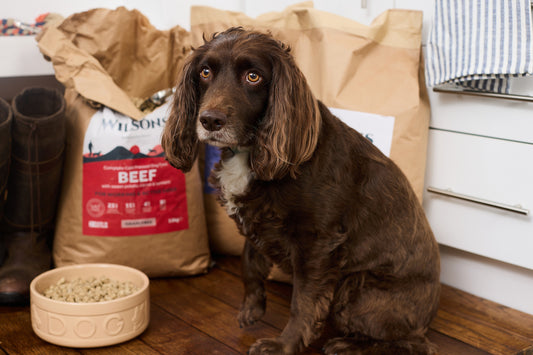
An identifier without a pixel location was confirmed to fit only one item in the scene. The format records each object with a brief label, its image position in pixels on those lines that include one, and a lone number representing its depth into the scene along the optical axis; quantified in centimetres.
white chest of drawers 175
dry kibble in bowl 156
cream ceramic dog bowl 148
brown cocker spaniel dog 131
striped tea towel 162
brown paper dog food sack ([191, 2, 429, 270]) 184
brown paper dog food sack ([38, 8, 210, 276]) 187
